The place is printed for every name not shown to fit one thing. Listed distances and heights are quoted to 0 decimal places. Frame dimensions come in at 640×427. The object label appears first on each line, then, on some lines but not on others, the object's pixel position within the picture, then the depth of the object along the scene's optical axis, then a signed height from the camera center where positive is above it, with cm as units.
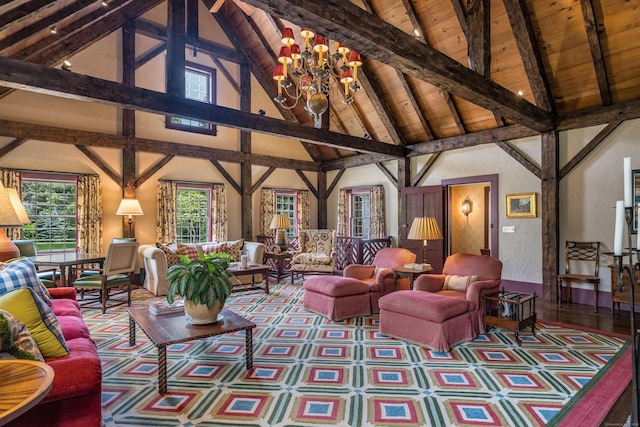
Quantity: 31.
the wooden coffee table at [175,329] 270 -95
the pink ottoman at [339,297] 455 -108
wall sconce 932 +24
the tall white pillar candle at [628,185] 167 +14
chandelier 400 +178
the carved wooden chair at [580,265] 530 -78
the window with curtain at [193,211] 731 +10
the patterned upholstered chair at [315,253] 716 -82
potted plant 299 -60
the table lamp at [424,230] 432 -18
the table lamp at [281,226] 755 -23
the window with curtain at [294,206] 930 +25
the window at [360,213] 914 +6
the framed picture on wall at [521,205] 604 +17
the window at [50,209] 607 +12
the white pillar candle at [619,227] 179 -6
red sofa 183 -97
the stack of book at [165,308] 341 -91
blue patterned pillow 243 -45
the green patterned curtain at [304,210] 955 +15
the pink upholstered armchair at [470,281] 391 -78
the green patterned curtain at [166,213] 721 +6
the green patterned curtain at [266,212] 878 +9
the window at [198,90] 761 +278
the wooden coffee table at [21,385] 114 -61
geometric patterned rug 241 -135
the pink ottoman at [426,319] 352 -108
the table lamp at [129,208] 638 +14
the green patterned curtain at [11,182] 562 +55
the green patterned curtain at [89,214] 633 +3
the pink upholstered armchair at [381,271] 484 -79
